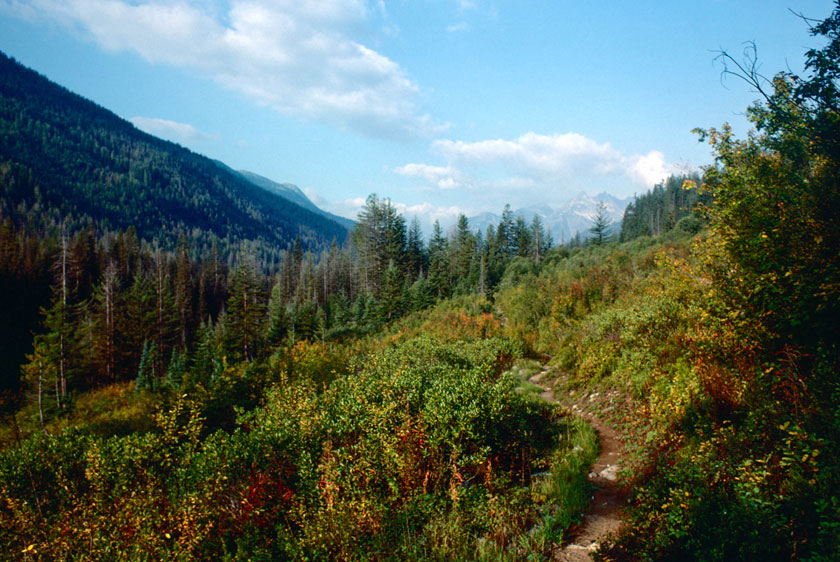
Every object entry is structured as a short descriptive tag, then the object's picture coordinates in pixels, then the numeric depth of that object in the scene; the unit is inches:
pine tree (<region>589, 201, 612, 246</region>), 2126.0
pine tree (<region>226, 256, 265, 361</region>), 1600.4
